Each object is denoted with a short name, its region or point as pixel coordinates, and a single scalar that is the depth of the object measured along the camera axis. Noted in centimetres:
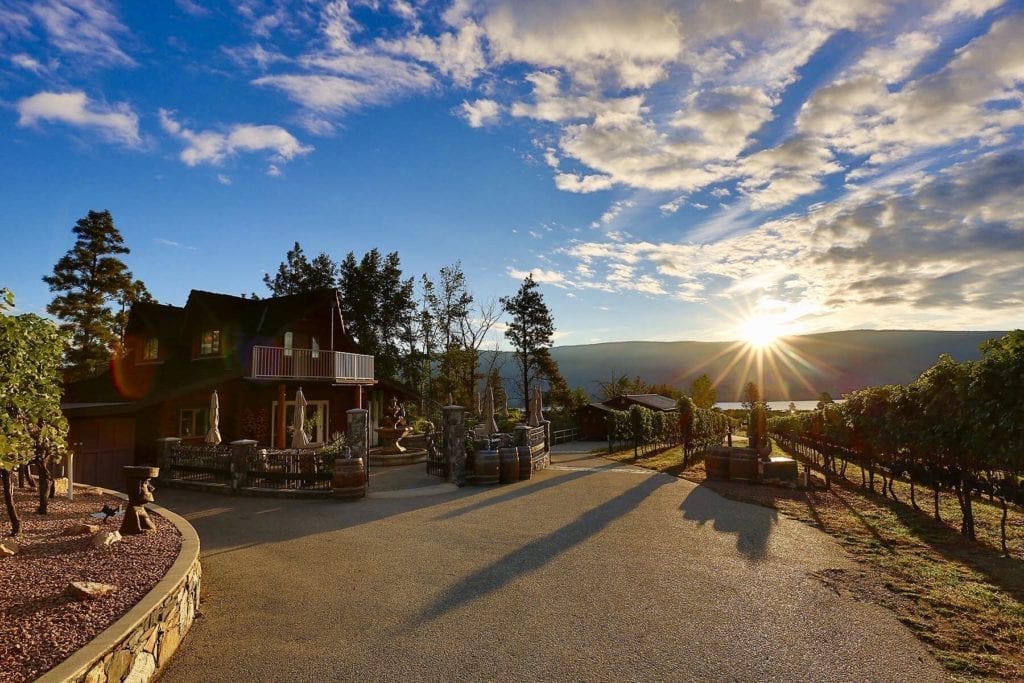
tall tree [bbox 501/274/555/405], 4600
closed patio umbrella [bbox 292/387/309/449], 1681
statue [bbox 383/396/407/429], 2162
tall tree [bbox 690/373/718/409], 6466
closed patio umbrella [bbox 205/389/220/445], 1536
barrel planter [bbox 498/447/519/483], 1480
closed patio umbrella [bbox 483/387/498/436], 1789
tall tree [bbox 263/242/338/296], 4250
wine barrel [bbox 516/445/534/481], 1527
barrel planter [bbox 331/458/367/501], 1209
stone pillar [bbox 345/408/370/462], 1268
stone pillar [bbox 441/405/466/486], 1438
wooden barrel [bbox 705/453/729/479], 1541
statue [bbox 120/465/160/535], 754
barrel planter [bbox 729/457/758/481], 1488
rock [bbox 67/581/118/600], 504
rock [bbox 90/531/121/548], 677
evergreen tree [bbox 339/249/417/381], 4262
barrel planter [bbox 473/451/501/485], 1432
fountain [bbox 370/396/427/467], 1917
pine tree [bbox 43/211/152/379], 2953
